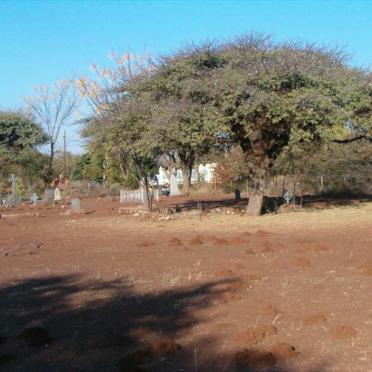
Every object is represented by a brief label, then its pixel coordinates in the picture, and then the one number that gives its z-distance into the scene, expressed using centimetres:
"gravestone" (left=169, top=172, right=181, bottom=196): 4710
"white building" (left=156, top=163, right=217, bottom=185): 5959
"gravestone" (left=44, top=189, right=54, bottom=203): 3982
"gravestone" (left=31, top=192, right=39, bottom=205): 3785
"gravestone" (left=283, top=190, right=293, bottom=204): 2627
